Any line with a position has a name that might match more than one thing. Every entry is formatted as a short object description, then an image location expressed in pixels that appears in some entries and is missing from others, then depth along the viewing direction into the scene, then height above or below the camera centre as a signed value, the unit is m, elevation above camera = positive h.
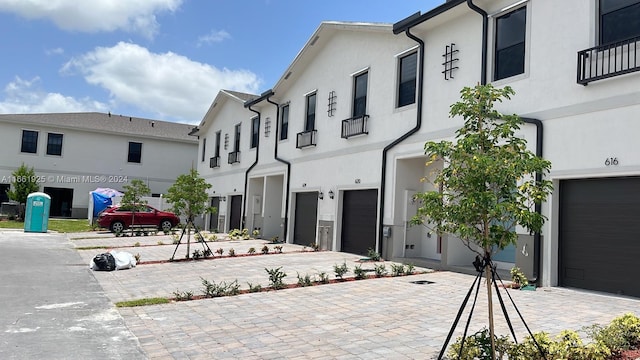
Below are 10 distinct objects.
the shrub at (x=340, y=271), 11.38 -1.18
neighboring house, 34.78 +3.98
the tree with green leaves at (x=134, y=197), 25.84 +0.60
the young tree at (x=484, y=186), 4.66 +0.41
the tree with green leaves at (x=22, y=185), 31.14 +1.10
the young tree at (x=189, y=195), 15.95 +0.51
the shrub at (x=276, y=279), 10.26 -1.32
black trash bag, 13.31 -1.50
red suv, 26.38 -0.53
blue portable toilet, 24.77 -0.50
